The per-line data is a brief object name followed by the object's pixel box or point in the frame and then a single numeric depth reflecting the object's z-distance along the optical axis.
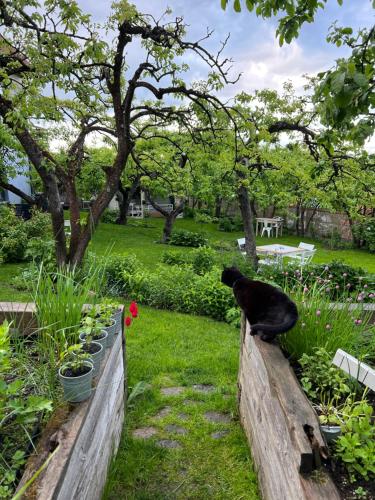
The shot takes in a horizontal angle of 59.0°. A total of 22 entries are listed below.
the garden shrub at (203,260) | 7.80
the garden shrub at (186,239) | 13.12
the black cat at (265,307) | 2.01
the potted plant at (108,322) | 2.09
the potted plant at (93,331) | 1.73
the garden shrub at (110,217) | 17.64
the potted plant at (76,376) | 1.43
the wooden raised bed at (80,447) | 1.06
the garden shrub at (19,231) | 8.21
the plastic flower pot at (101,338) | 1.83
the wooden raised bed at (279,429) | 1.23
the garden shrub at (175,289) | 5.57
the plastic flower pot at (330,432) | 1.46
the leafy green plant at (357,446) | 1.29
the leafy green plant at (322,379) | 1.77
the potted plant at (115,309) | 2.20
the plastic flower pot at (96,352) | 1.70
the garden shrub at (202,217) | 14.02
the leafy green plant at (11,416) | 1.10
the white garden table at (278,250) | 8.20
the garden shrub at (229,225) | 17.77
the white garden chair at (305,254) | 7.58
